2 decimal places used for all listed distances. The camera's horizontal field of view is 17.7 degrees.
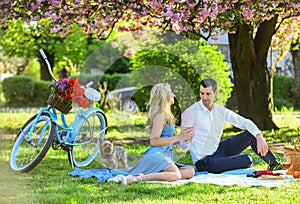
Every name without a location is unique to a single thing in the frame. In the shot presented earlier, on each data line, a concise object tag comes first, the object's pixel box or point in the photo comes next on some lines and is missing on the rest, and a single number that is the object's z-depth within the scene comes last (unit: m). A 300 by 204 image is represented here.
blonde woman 10.36
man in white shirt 11.08
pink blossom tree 12.59
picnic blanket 9.89
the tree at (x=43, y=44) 35.96
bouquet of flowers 11.57
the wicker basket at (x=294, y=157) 10.63
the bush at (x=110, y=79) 30.34
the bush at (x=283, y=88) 33.10
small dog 11.38
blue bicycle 11.33
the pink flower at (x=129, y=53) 18.88
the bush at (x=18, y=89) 33.86
